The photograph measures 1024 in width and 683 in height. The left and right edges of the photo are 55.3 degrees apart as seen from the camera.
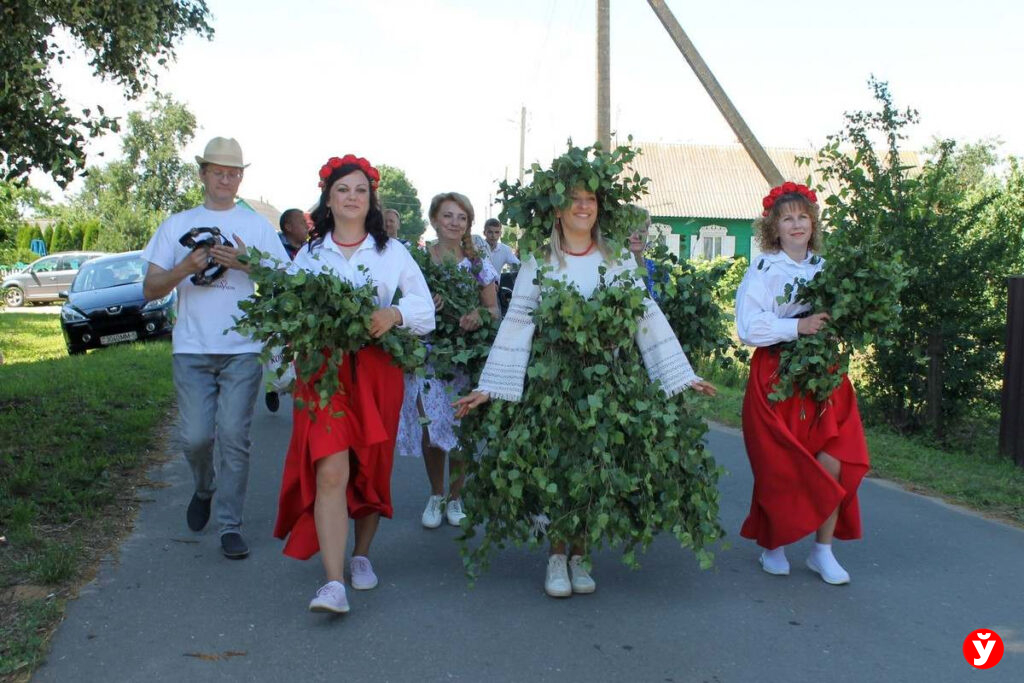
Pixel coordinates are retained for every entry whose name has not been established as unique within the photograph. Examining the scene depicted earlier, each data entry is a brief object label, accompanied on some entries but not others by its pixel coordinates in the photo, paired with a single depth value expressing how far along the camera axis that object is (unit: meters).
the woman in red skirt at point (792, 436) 5.08
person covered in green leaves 4.58
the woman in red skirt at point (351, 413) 4.65
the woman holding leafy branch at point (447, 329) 5.53
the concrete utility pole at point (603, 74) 17.44
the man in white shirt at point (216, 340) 5.41
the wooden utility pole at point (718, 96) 13.63
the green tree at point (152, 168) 61.91
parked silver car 33.03
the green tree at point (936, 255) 10.06
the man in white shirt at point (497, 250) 8.52
